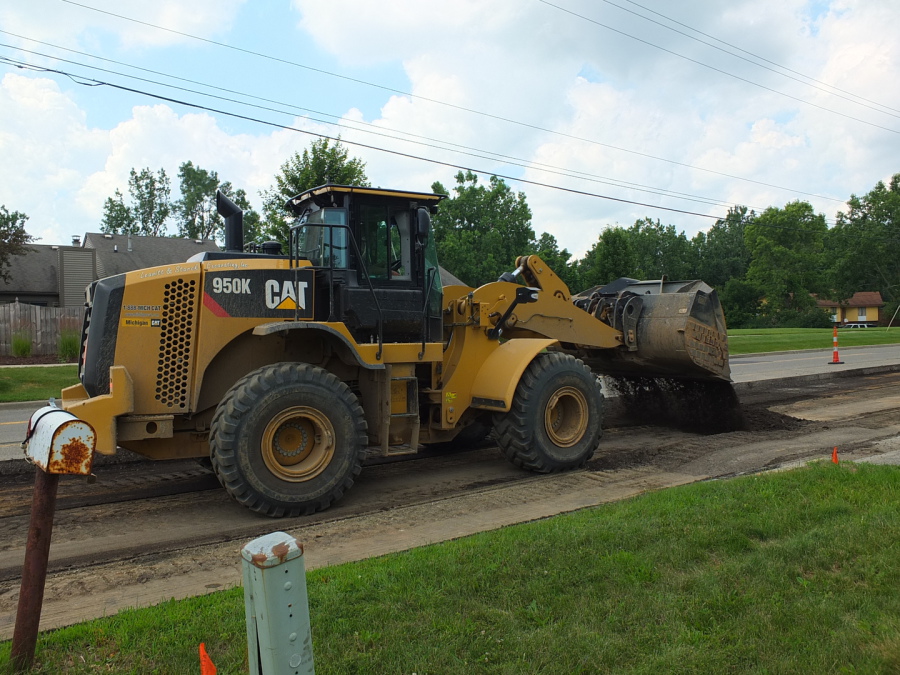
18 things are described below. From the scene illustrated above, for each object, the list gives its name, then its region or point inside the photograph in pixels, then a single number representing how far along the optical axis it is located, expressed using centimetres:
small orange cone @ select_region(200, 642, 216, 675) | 275
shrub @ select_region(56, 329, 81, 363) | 2020
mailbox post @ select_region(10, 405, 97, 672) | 300
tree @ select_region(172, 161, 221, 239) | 7325
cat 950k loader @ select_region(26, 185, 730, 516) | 623
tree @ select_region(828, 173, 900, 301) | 7744
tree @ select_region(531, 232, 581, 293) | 4901
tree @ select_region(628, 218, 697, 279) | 8406
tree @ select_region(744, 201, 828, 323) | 7244
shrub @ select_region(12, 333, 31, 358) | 2138
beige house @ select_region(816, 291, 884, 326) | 8412
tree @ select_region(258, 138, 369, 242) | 2030
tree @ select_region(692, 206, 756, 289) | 8412
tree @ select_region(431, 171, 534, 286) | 5338
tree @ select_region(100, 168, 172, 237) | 7269
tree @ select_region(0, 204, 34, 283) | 2796
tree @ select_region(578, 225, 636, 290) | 3569
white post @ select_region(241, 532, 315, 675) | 224
